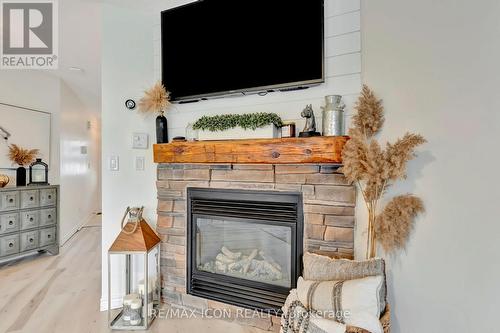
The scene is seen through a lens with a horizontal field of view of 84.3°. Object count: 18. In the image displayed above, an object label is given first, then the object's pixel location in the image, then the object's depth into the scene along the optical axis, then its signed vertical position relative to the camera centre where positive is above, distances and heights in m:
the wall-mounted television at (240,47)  1.82 +0.85
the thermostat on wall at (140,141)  2.33 +0.20
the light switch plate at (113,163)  2.30 +0.01
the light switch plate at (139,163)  2.36 +0.01
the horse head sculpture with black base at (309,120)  1.78 +0.28
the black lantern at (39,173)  3.69 -0.12
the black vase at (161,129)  2.23 +0.28
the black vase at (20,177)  3.52 -0.16
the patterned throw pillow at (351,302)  1.35 -0.69
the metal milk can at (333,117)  1.72 +0.30
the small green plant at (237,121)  1.88 +0.31
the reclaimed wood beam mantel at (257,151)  1.67 +0.09
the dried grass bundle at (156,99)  2.19 +0.52
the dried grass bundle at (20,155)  3.54 +0.12
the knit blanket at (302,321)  1.35 -0.80
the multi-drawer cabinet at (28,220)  3.23 -0.70
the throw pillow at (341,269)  1.49 -0.58
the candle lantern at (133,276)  1.99 -0.93
